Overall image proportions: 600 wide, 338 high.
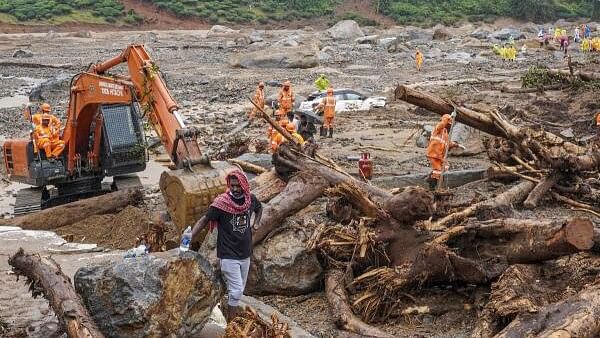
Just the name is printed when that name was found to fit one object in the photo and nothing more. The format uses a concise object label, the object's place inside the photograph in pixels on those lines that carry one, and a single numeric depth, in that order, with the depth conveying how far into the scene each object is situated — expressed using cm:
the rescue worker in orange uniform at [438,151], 1280
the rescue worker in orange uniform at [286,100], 2008
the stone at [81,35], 5684
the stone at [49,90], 2920
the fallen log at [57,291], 593
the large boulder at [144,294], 621
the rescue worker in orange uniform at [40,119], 1288
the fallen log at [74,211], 1170
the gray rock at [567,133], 1610
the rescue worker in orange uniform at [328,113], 1958
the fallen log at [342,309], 733
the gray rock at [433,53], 4431
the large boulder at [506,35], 5675
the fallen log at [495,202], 873
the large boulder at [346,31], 5950
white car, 2488
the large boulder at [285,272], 874
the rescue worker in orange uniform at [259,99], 2218
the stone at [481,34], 5866
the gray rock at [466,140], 1655
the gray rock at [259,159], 1423
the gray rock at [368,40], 5367
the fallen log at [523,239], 723
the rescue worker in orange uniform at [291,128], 1502
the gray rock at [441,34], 5859
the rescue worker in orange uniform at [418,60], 3728
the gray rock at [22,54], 4456
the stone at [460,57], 4256
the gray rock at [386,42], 5122
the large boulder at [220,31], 6258
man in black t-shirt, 700
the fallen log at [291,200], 906
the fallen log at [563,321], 614
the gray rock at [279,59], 3956
